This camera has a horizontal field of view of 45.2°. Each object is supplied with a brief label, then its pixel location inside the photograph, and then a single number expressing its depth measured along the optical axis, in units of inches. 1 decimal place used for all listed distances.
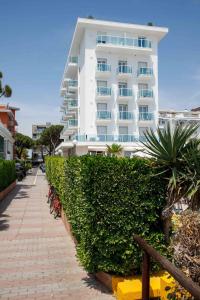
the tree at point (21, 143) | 2222.5
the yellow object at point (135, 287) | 161.5
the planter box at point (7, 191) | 558.0
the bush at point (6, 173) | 546.0
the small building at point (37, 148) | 2857.0
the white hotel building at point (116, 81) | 1335.0
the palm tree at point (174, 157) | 174.7
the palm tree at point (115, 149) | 988.5
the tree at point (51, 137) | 2479.6
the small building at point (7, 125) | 897.1
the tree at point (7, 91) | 762.3
